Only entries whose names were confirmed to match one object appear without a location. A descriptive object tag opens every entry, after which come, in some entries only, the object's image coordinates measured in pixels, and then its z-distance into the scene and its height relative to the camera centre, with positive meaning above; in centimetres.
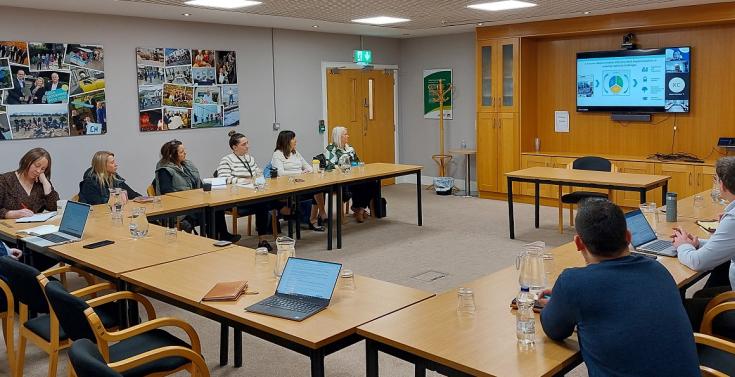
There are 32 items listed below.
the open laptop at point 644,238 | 353 -65
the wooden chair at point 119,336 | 265 -83
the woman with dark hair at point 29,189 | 496 -41
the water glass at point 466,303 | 258 -70
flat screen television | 802 +49
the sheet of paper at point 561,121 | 923 +1
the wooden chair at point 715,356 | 241 -95
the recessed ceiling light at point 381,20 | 820 +133
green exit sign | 1015 +106
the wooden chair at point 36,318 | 309 -91
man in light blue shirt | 306 -62
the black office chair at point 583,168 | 700 -51
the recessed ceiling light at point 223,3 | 649 +126
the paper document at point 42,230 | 431 -62
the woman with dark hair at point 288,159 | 732 -34
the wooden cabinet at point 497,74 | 909 +67
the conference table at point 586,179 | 602 -56
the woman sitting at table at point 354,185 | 785 -69
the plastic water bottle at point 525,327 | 225 -69
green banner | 1042 +54
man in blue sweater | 195 -58
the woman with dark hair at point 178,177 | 618 -43
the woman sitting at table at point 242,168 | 679 -39
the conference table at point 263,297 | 242 -72
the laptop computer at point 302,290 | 267 -68
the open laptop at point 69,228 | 410 -60
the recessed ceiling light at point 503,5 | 709 +128
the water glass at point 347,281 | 293 -68
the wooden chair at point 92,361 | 188 -67
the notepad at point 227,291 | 280 -69
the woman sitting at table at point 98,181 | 561 -41
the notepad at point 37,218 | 471 -59
